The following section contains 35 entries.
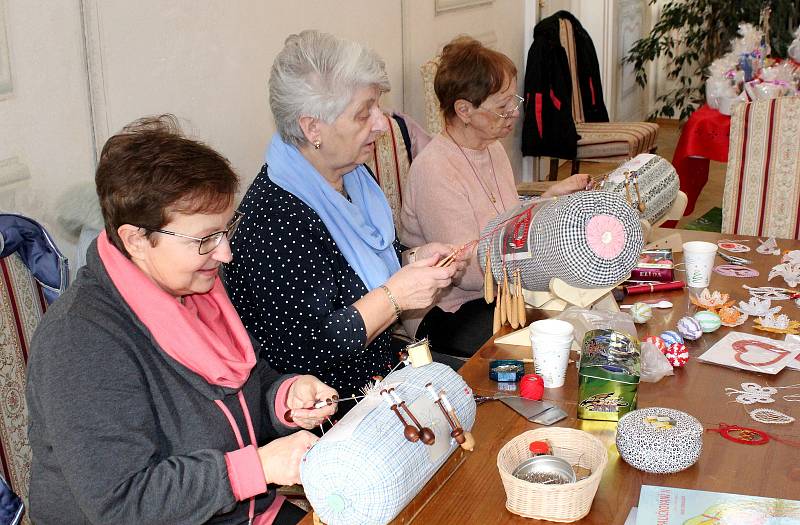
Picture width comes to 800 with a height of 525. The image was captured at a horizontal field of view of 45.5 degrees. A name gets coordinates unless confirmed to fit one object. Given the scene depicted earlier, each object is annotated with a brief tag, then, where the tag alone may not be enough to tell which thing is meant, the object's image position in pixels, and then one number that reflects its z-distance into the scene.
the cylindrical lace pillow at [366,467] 1.34
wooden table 1.44
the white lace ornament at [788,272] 2.36
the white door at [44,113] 2.28
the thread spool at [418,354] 1.56
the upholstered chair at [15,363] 1.79
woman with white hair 2.10
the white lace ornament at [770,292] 2.27
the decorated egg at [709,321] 2.06
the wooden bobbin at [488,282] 2.08
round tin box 1.49
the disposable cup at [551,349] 1.81
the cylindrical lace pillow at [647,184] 2.57
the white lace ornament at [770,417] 1.67
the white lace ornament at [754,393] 1.75
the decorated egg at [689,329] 2.02
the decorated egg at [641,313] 2.13
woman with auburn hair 2.76
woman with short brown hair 1.45
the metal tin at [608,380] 1.66
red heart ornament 1.92
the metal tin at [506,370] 1.85
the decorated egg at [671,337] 1.92
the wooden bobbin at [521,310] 2.09
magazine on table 1.36
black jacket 5.39
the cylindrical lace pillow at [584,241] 1.93
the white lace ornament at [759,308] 2.14
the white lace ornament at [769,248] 2.62
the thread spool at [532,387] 1.78
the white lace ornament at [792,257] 2.47
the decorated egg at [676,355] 1.90
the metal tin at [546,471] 1.44
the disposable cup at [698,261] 2.31
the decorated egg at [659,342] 1.90
